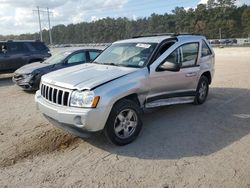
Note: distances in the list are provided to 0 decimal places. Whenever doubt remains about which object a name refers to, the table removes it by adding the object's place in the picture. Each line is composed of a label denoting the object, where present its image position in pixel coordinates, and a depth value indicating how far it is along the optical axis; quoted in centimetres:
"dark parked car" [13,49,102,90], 657
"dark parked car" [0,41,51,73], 923
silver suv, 304
